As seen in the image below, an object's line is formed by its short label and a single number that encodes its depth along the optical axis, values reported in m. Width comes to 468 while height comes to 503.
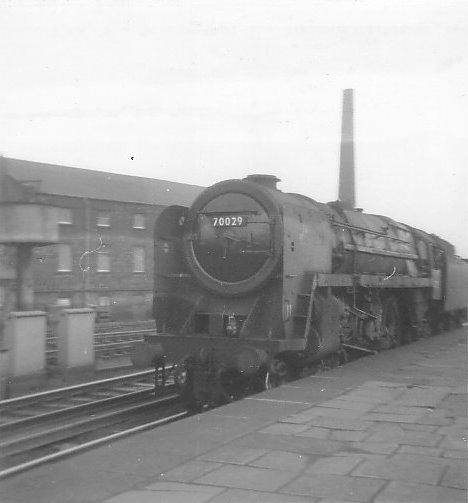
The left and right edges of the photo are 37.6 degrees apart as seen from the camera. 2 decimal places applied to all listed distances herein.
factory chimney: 20.94
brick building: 19.41
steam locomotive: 8.41
